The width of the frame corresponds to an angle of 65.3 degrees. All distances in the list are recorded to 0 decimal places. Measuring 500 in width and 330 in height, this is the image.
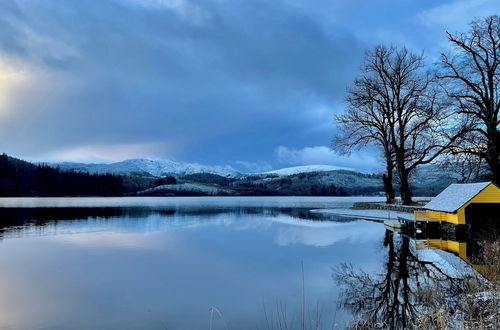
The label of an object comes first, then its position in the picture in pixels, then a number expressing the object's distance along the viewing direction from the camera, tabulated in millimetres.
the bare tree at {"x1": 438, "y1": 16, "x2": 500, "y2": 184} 27641
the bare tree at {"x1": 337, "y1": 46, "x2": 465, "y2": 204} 37344
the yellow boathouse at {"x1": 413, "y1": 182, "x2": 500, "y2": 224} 23636
